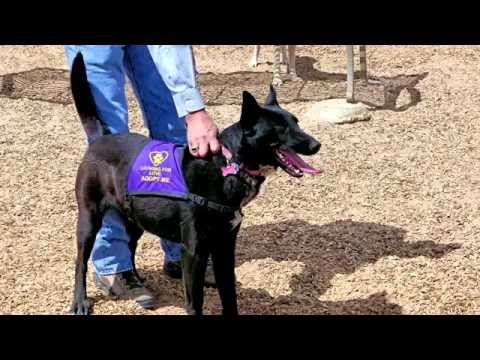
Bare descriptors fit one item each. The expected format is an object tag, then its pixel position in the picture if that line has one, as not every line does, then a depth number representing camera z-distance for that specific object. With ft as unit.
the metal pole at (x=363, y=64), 24.44
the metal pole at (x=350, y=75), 22.68
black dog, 10.87
